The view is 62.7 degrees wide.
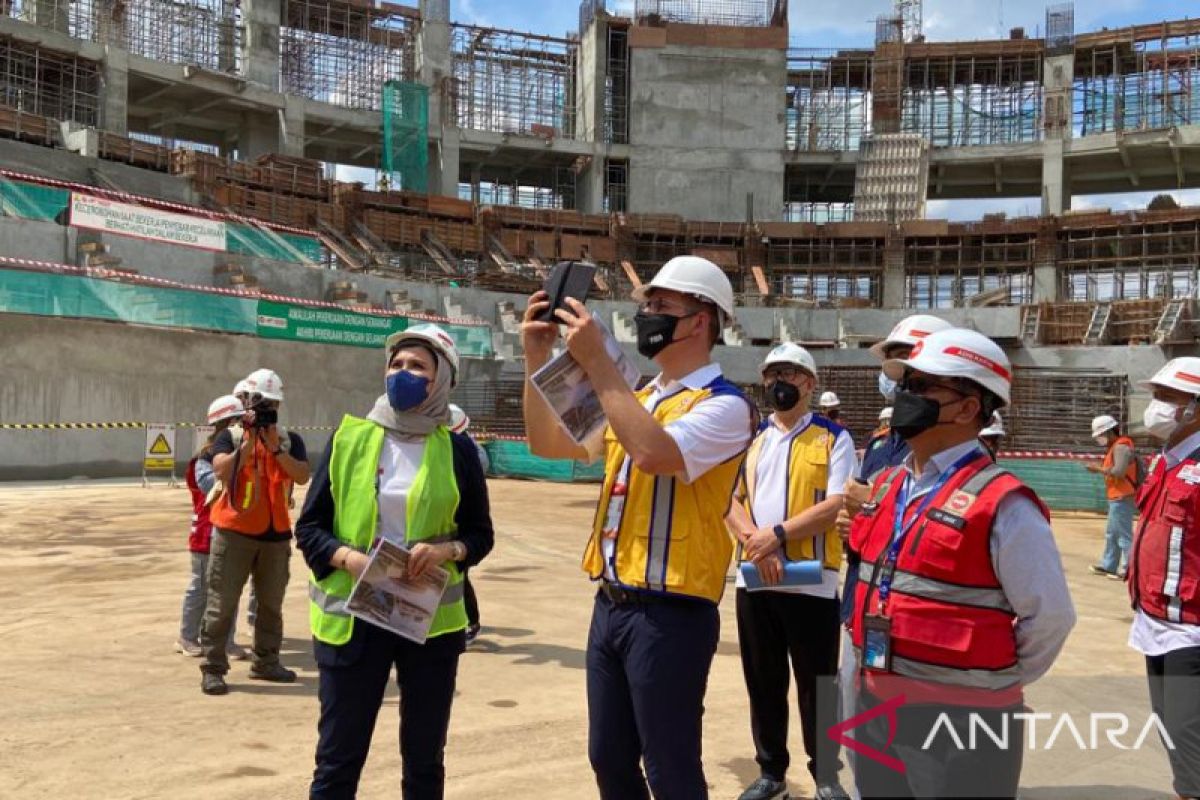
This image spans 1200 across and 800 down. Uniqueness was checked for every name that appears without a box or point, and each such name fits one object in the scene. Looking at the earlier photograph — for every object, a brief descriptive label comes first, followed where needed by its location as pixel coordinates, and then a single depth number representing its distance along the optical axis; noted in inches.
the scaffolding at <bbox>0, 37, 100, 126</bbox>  1454.2
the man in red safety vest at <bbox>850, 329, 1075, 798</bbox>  97.5
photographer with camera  247.3
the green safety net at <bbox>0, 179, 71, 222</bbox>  937.5
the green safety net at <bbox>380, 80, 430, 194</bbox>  1748.3
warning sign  784.9
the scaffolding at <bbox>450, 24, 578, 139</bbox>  1913.1
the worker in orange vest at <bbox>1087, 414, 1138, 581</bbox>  445.7
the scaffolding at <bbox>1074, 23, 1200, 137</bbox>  1802.4
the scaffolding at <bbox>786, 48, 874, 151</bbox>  1957.4
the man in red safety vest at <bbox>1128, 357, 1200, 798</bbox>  144.8
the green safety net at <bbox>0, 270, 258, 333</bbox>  773.9
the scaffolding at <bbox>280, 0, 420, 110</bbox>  1791.3
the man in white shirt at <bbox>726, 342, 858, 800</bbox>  169.0
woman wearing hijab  134.9
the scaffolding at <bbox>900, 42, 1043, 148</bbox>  1900.8
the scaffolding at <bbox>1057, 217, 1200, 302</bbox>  1636.3
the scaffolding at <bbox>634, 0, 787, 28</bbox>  1963.6
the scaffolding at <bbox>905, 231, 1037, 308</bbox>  1733.5
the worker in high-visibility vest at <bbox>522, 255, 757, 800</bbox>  111.3
